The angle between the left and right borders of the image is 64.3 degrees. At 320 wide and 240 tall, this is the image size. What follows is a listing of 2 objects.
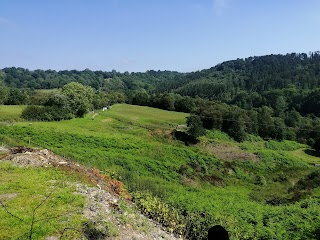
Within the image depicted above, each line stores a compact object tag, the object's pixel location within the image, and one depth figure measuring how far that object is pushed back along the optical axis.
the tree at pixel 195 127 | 45.44
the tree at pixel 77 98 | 50.59
